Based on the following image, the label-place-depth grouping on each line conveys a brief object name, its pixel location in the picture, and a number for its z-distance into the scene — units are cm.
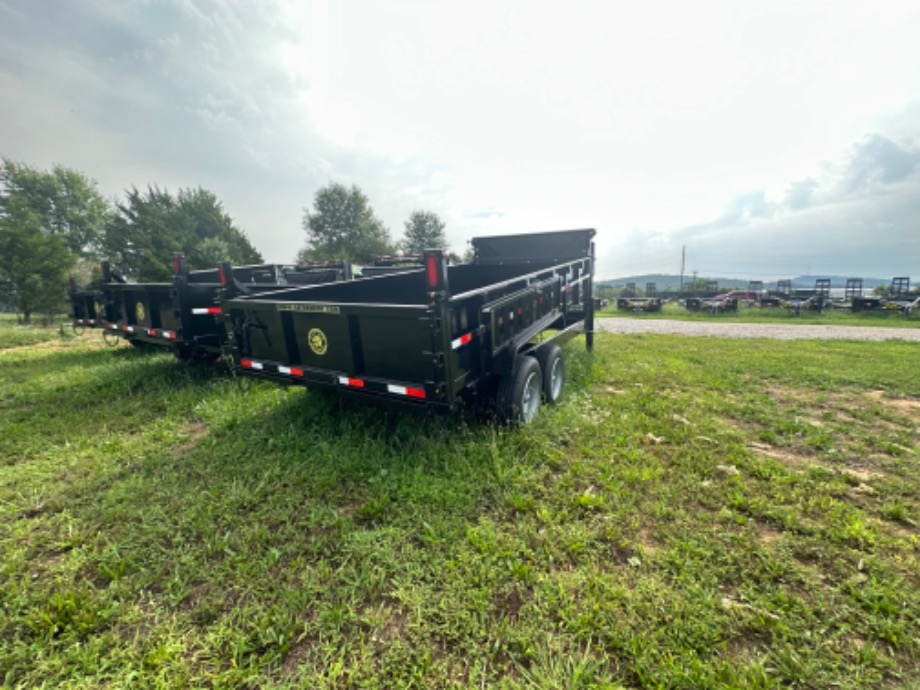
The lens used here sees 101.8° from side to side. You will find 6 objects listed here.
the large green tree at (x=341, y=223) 4556
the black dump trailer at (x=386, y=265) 937
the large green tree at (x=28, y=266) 1595
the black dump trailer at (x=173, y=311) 562
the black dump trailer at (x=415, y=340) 306
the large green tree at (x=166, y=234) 2875
